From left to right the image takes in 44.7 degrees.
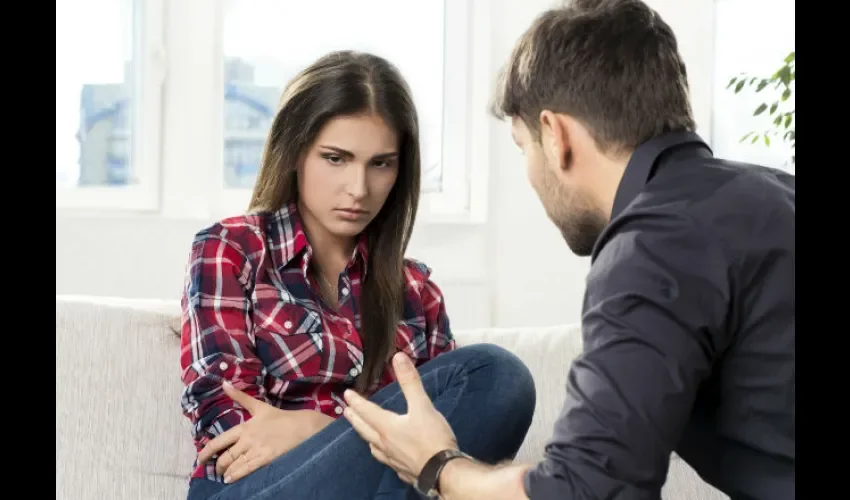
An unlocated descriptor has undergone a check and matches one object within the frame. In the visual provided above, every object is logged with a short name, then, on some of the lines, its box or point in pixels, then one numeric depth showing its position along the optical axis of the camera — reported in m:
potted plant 2.66
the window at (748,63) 3.49
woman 1.59
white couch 1.91
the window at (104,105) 3.34
